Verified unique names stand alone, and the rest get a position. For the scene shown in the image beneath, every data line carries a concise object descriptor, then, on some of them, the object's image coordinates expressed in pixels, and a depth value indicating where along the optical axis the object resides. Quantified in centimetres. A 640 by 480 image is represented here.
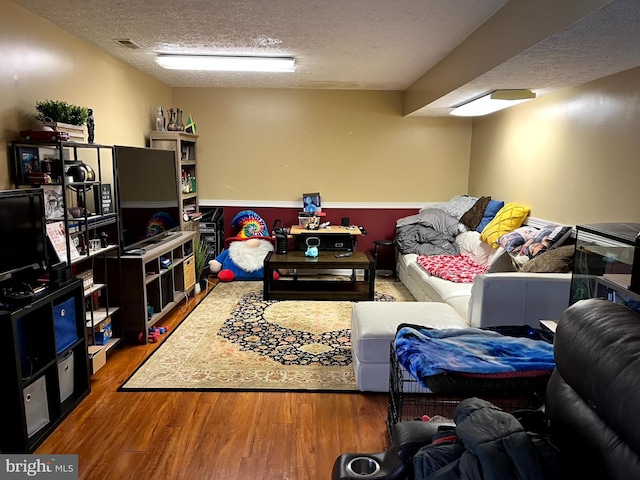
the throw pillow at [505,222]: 462
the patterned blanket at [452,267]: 432
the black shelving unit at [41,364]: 226
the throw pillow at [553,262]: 320
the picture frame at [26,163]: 288
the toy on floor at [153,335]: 379
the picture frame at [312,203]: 606
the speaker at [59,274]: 272
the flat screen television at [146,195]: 377
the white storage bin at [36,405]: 239
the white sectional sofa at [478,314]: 296
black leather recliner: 115
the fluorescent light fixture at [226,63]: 432
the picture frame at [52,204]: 293
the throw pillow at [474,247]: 490
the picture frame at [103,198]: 348
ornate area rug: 314
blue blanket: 201
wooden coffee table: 484
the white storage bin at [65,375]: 272
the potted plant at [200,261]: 536
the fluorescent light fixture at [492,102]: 390
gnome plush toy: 578
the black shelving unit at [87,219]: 290
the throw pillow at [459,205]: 581
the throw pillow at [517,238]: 416
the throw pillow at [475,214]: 542
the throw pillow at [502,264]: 384
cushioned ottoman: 294
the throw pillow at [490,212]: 519
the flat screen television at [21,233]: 241
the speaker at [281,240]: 512
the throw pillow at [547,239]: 369
